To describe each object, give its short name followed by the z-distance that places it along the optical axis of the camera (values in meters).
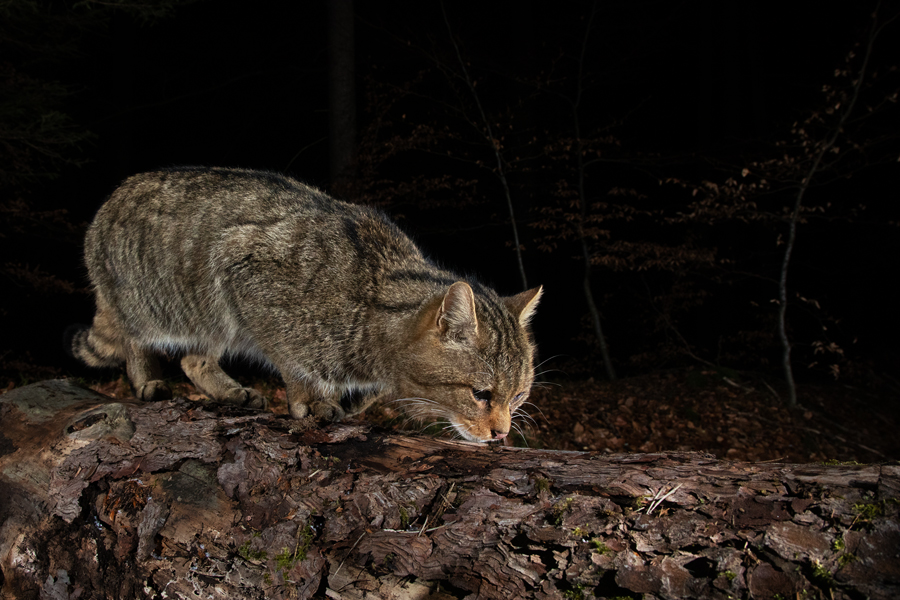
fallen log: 0.61
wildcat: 0.88
